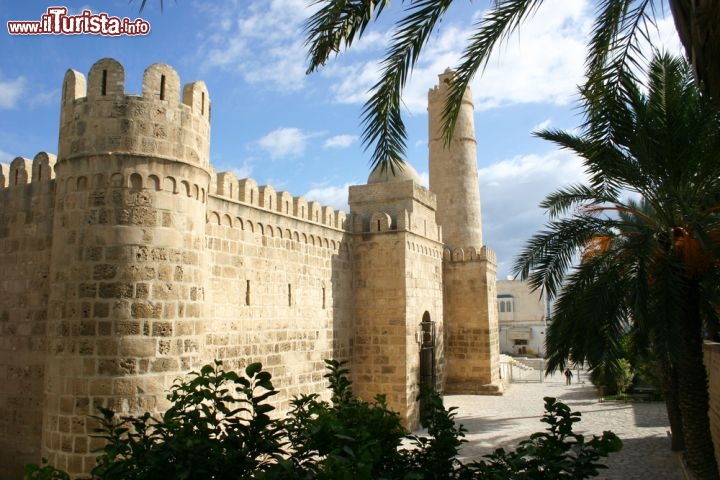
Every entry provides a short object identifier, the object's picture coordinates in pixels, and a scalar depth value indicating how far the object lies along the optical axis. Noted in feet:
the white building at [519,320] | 124.26
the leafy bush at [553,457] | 8.27
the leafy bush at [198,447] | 8.75
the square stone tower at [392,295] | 39.40
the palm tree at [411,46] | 15.03
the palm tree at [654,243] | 18.54
